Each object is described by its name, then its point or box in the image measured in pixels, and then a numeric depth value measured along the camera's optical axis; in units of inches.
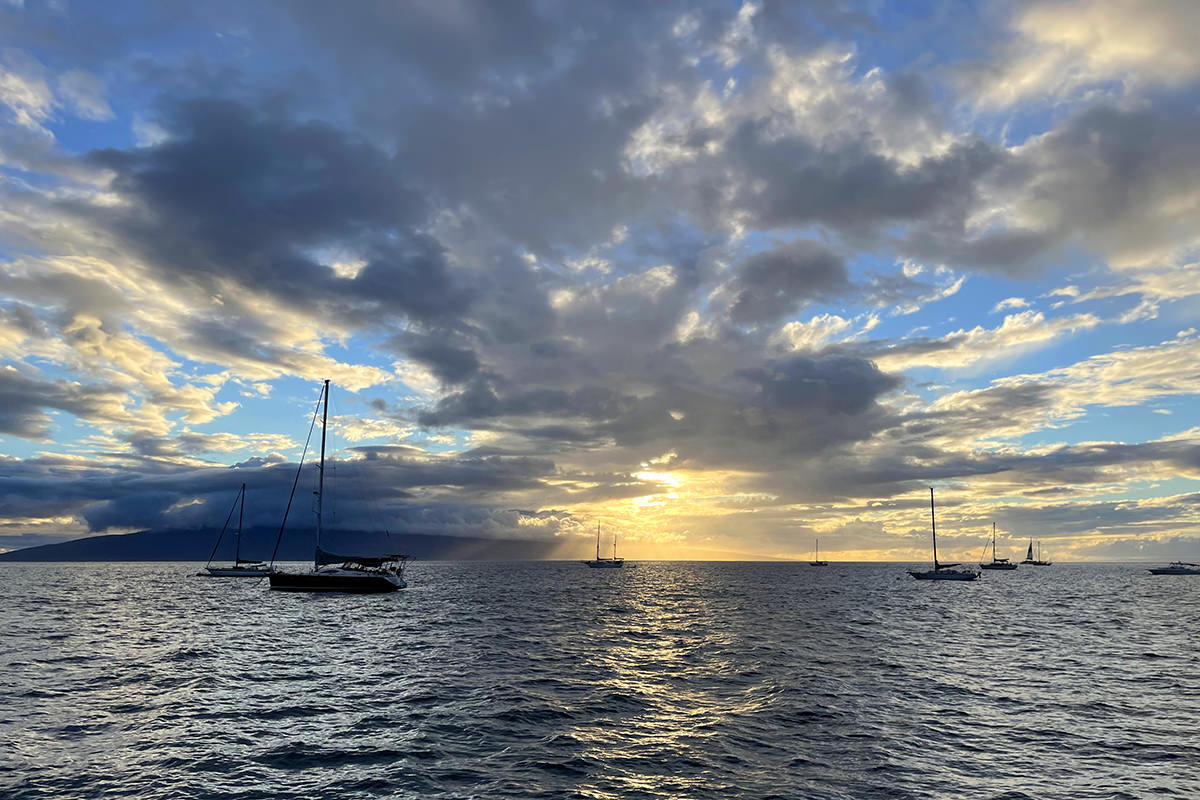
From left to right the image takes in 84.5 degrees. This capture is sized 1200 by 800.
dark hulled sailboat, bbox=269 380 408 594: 3587.6
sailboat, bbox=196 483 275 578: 6392.7
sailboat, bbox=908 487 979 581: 6604.3
